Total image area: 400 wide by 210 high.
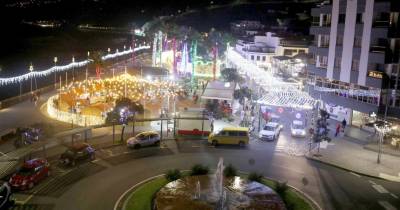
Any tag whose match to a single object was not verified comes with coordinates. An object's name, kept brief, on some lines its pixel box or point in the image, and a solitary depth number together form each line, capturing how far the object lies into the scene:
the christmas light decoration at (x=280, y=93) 41.47
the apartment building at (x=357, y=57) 40.34
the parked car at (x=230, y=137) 37.94
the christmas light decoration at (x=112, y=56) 57.26
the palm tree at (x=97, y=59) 68.31
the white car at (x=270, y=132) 40.19
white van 42.41
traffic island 24.19
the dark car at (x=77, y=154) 30.84
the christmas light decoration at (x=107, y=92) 48.83
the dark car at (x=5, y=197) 21.97
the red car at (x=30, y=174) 25.81
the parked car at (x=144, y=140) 36.03
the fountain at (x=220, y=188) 23.87
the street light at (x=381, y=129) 35.01
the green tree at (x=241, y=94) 52.34
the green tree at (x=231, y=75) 65.81
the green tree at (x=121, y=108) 39.99
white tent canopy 50.16
